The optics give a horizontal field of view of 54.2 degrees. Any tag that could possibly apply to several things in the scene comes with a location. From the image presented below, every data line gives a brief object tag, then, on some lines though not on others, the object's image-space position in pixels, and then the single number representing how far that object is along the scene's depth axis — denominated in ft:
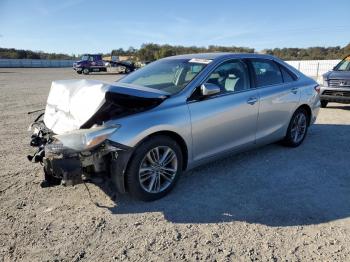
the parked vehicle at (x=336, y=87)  32.94
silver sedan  11.91
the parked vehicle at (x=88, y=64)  126.49
